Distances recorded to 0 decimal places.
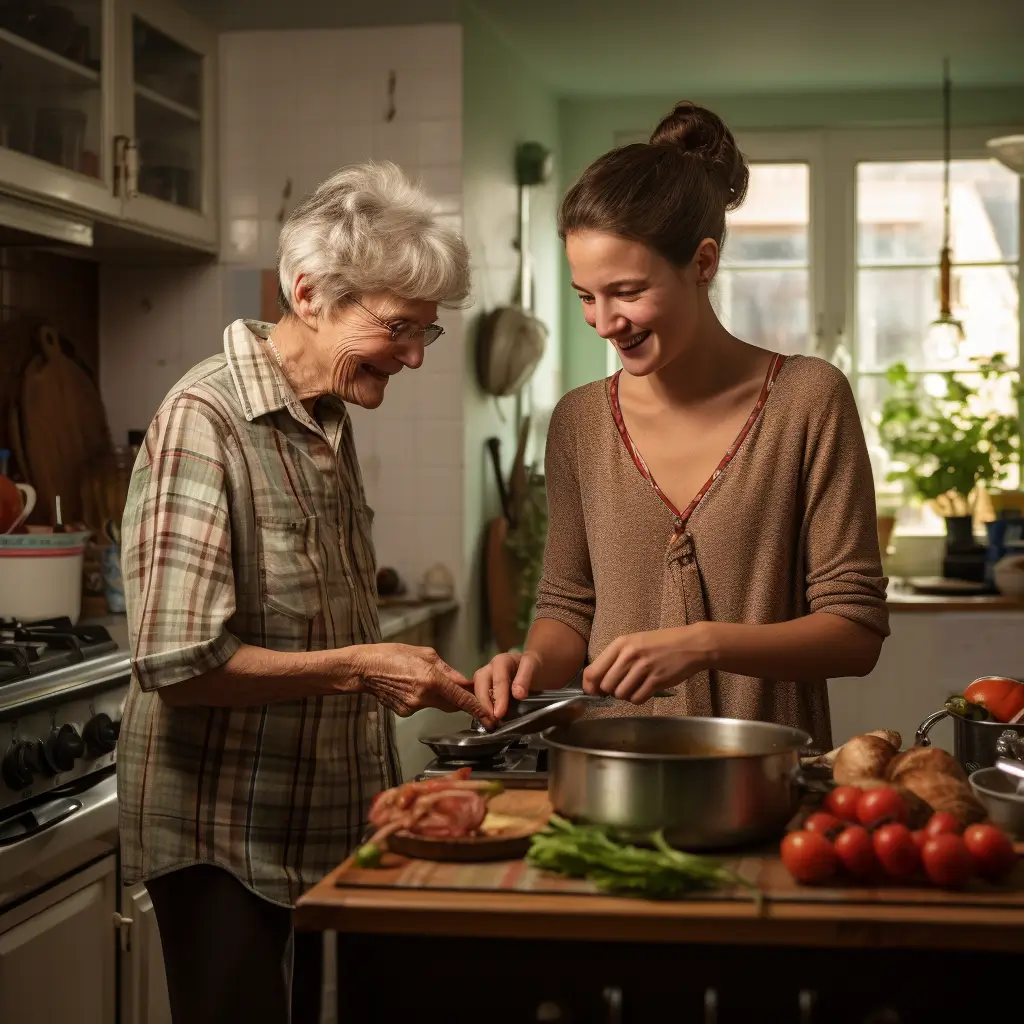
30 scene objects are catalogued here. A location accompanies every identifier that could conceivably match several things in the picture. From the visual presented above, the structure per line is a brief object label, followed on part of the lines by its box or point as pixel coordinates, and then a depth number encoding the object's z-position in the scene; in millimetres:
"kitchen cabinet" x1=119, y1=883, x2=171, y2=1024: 2479
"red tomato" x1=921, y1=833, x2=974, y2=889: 1144
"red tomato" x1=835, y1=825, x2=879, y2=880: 1157
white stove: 2191
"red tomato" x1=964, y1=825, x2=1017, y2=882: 1151
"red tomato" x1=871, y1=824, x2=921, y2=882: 1155
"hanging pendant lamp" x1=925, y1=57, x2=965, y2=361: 4617
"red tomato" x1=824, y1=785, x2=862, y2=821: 1240
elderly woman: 1584
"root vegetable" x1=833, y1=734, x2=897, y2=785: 1416
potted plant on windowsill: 4941
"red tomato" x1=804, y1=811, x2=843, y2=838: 1188
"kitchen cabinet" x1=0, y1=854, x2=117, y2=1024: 2146
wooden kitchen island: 1105
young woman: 1698
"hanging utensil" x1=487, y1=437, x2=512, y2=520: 4188
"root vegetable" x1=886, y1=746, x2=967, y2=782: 1385
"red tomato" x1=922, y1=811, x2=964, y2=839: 1172
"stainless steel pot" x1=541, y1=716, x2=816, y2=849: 1213
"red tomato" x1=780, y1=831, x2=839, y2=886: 1155
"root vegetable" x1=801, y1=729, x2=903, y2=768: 1555
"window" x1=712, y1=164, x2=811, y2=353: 5414
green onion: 1135
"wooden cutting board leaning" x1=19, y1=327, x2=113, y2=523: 3389
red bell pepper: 1723
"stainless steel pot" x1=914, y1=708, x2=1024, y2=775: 1632
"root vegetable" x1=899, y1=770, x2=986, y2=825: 1288
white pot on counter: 2721
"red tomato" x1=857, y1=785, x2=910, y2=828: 1212
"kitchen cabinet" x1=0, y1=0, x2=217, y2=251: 2775
